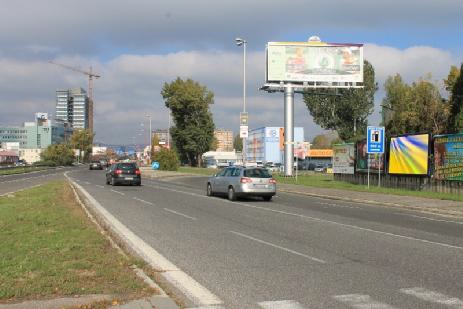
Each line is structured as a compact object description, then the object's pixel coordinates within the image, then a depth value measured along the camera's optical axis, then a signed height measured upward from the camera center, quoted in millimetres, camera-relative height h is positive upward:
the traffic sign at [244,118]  43188 +3148
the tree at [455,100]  45969 +5031
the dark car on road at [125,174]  35875 -1038
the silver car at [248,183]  24000 -1054
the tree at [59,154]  119038 +764
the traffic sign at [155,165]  69806 -936
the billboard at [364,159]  32188 +28
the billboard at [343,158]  36812 +91
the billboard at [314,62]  50656 +8901
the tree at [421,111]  56094 +4943
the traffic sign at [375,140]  29219 +1027
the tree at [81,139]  145750 +4835
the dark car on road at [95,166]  80944 -1208
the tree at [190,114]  81188 +6556
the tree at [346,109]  79000 +7207
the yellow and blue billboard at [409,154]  27836 +292
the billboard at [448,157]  25047 +142
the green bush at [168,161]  68250 -344
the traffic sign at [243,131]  42219 +2062
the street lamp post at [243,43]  44544 +9677
